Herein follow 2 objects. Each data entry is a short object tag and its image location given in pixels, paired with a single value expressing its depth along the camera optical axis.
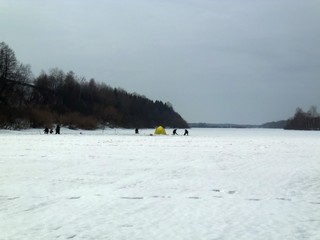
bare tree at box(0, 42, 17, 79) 84.00
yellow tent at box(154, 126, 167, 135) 63.75
